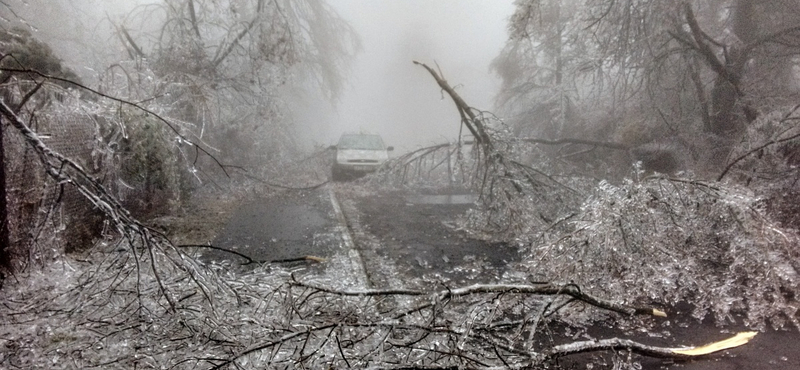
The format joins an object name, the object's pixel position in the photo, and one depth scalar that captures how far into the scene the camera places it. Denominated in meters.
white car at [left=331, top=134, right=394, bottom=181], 14.37
